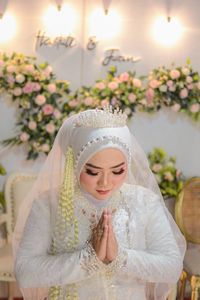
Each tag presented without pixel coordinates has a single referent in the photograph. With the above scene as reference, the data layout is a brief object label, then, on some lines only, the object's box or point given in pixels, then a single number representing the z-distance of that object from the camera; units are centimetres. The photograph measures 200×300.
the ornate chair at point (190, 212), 421
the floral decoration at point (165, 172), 443
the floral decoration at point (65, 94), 426
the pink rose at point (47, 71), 426
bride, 197
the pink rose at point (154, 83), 434
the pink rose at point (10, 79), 423
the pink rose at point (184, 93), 439
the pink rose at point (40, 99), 425
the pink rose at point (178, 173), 445
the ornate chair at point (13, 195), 419
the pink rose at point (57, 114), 430
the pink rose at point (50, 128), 429
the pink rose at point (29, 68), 422
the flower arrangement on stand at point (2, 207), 425
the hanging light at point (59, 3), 429
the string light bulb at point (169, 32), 444
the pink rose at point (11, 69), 420
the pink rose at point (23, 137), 429
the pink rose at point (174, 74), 435
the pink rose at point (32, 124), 428
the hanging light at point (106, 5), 434
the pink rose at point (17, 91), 425
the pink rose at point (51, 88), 426
